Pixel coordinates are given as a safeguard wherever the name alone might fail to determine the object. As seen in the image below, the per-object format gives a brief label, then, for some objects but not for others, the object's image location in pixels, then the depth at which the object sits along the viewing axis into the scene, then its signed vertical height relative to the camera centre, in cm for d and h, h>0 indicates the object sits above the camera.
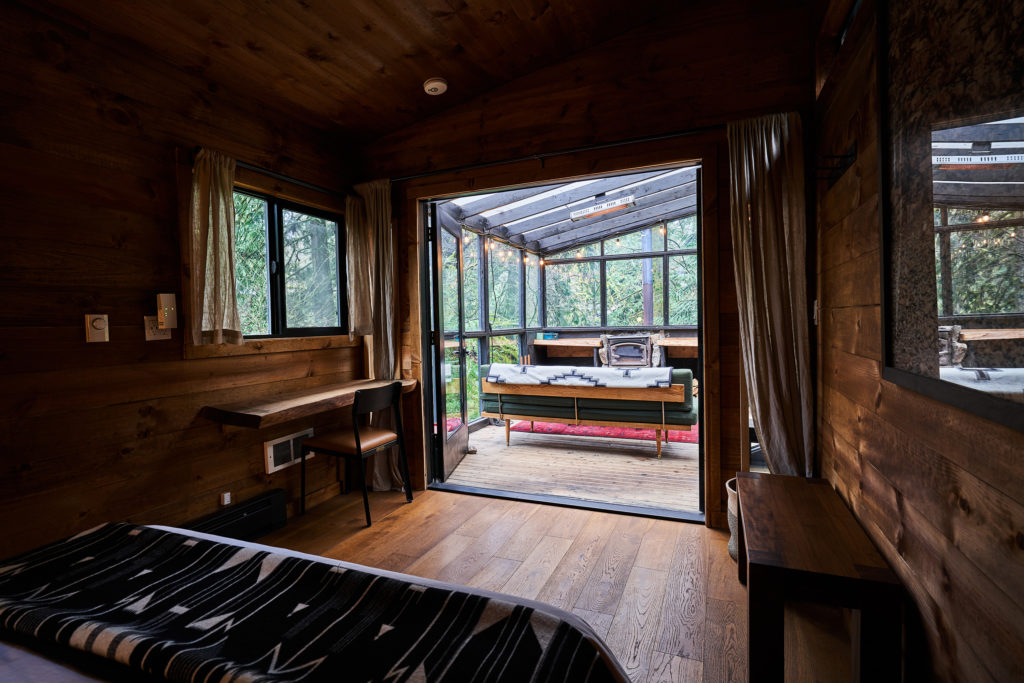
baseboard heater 251 -101
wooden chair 281 -65
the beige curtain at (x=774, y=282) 236 +20
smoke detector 294 +157
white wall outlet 226 +6
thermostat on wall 230 +15
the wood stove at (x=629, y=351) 738 -39
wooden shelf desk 240 -38
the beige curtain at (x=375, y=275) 343 +44
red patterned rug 499 -117
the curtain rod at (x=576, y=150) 266 +111
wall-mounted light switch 203 +7
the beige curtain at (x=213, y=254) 241 +45
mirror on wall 77 +22
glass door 365 -17
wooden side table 122 -71
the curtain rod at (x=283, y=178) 275 +102
